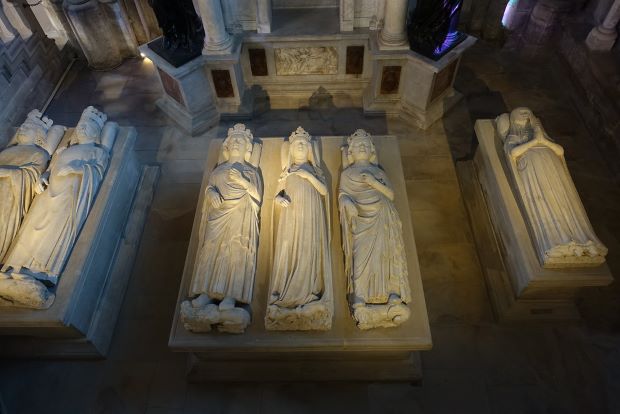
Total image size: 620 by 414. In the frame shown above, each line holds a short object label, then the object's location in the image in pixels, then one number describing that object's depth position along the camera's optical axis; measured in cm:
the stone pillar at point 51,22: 696
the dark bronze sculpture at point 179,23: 546
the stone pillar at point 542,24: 723
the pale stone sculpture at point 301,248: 351
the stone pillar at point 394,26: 539
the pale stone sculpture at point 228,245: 352
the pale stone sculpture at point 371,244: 353
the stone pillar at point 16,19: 655
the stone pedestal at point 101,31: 670
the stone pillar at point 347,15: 581
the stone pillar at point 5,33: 640
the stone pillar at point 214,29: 542
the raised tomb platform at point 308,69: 577
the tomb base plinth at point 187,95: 579
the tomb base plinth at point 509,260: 382
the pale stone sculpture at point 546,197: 373
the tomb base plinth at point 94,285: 376
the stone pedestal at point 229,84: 586
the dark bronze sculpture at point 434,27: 533
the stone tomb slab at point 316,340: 356
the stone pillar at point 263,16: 581
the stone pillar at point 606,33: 621
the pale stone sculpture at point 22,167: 421
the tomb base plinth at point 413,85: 569
